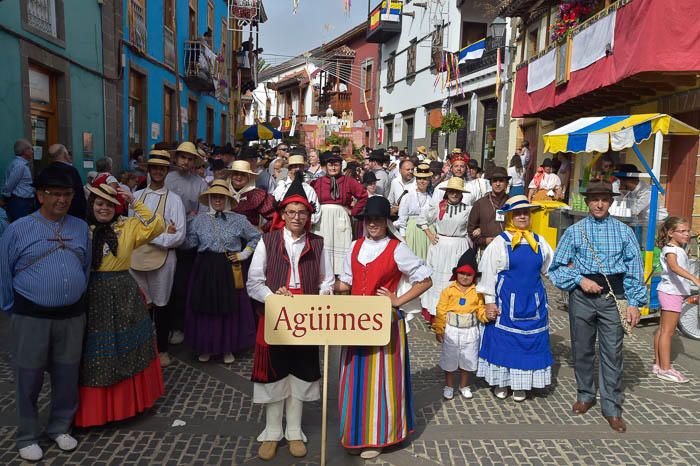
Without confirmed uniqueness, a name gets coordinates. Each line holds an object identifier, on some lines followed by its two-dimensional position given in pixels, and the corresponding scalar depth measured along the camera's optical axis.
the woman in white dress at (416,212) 7.73
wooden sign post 3.62
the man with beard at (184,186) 6.30
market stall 7.18
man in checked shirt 4.55
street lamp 18.80
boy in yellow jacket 5.09
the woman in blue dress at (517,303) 4.85
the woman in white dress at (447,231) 6.83
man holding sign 3.88
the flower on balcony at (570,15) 13.13
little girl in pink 5.60
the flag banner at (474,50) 19.91
